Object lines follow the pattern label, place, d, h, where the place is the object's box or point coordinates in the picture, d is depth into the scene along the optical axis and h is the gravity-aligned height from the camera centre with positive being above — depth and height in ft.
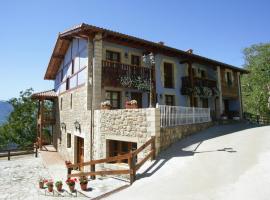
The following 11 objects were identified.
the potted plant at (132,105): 26.14 +0.92
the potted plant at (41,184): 24.06 -9.78
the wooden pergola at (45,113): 50.57 -0.07
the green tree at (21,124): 73.95 -4.80
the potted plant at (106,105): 29.43 +1.08
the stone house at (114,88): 27.84 +5.24
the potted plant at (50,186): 20.81 -8.70
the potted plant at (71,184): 19.47 -7.94
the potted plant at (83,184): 18.92 -7.74
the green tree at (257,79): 74.15 +13.29
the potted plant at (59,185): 20.85 -8.67
